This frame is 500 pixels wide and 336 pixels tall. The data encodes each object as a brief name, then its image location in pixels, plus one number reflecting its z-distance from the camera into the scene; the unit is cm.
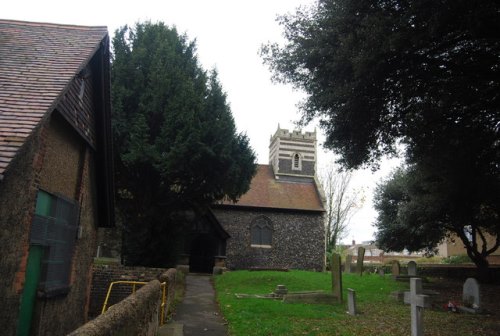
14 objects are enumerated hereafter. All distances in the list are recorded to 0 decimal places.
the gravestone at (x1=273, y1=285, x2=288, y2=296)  1505
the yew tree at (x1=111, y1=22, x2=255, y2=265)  1848
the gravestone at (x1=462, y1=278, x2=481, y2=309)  1284
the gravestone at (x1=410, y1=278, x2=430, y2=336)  821
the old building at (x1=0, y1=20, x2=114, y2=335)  601
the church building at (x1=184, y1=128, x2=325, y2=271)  2972
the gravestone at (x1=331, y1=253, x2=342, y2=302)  1413
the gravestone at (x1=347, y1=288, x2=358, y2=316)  1214
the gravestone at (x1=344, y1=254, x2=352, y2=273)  2803
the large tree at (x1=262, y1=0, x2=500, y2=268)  905
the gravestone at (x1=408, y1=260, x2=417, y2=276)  2043
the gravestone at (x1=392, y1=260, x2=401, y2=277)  2351
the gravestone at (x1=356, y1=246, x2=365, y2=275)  2592
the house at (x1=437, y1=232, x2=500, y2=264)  3947
